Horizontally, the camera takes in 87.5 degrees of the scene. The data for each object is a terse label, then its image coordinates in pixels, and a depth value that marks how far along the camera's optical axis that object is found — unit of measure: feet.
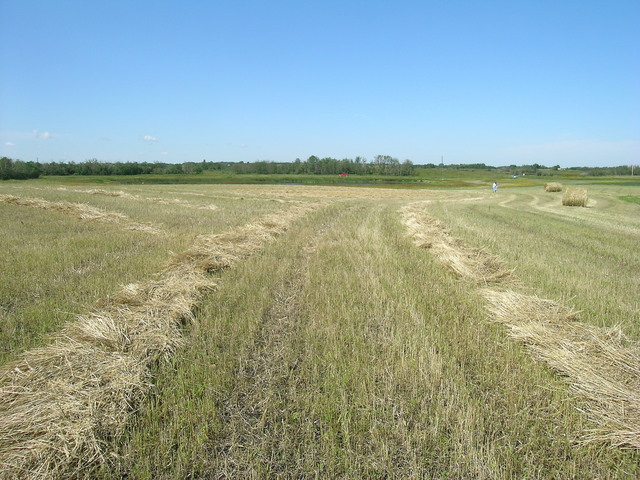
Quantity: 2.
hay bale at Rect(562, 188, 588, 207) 94.84
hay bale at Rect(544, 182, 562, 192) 148.05
